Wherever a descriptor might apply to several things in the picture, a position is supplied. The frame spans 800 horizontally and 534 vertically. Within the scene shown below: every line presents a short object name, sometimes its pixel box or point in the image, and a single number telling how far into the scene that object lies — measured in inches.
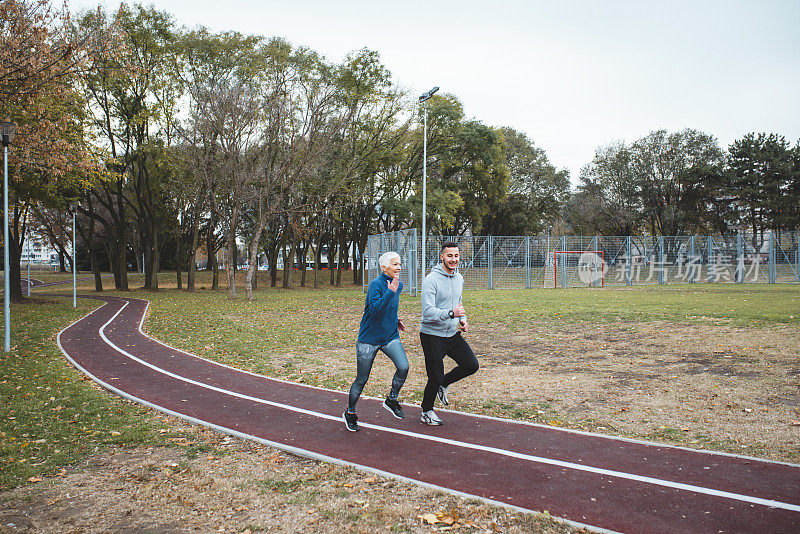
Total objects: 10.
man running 237.5
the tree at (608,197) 2058.3
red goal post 1320.1
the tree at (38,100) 471.8
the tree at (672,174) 1984.5
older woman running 227.6
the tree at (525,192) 2105.1
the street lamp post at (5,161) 465.4
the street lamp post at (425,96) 773.3
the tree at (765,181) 1829.5
